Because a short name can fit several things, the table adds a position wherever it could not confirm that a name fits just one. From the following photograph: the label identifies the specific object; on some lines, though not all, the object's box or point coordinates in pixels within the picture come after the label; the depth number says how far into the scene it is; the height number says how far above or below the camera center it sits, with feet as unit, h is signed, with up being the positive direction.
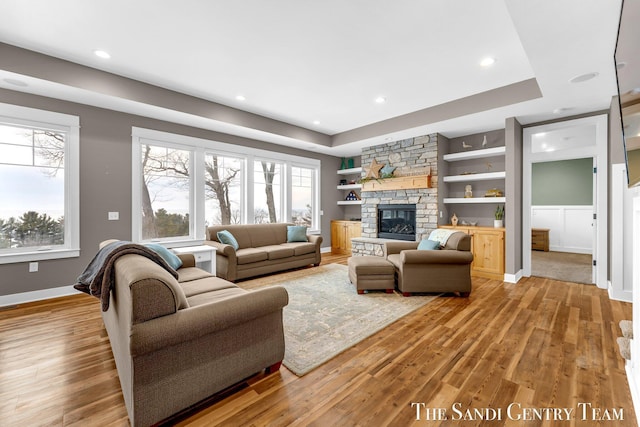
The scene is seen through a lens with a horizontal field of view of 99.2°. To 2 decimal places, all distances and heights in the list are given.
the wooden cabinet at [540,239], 23.35 -2.24
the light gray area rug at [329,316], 7.36 -3.68
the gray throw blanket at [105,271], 5.83 -1.31
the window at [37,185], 11.07 +1.22
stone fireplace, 17.67 +1.32
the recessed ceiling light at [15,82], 10.05 +4.92
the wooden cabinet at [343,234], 23.00 -1.80
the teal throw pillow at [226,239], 15.12 -1.44
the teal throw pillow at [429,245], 12.81 -1.54
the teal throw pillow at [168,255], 10.09 -1.60
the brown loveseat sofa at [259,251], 14.38 -2.20
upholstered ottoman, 12.14 -2.82
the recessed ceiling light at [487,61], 10.04 +5.72
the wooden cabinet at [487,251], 14.78 -2.13
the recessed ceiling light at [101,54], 9.74 +5.80
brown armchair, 11.57 -2.54
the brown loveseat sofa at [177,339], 4.49 -2.42
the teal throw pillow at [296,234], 18.76 -1.44
